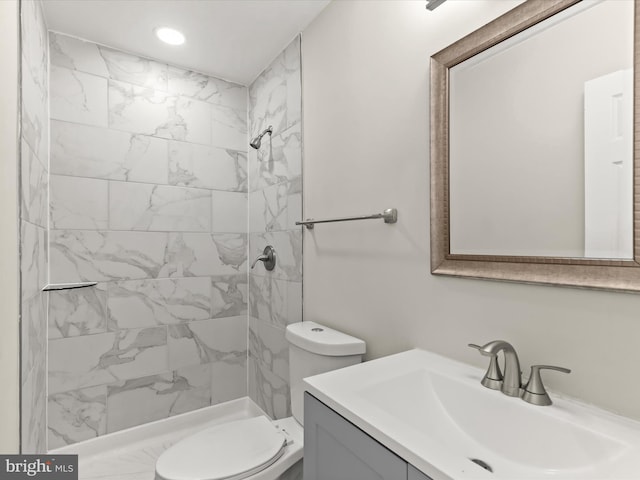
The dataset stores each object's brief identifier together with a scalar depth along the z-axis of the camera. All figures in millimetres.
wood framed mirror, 720
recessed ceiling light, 1791
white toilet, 1196
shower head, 2036
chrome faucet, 809
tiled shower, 1820
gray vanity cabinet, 663
